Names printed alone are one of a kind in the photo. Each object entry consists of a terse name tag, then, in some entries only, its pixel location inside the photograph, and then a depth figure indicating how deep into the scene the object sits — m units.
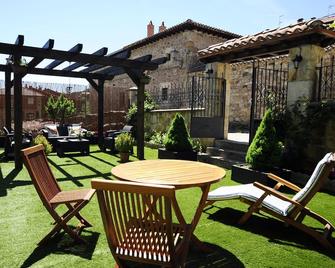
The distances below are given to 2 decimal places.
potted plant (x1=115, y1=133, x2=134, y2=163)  8.17
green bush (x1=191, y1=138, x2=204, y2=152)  8.70
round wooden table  2.88
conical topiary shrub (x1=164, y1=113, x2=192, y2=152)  7.66
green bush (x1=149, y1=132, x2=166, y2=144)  11.06
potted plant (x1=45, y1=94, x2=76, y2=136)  13.97
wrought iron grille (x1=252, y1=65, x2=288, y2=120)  7.01
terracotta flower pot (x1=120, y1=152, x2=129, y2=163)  8.23
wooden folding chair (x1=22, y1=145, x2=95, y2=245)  3.20
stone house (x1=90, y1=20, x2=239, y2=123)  15.78
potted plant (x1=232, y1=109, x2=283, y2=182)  5.82
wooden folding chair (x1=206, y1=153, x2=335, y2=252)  3.30
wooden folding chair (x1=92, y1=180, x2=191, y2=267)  2.04
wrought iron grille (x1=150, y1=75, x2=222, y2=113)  8.89
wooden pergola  6.74
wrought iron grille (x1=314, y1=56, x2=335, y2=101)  6.35
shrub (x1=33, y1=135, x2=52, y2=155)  7.77
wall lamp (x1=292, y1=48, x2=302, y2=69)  6.46
